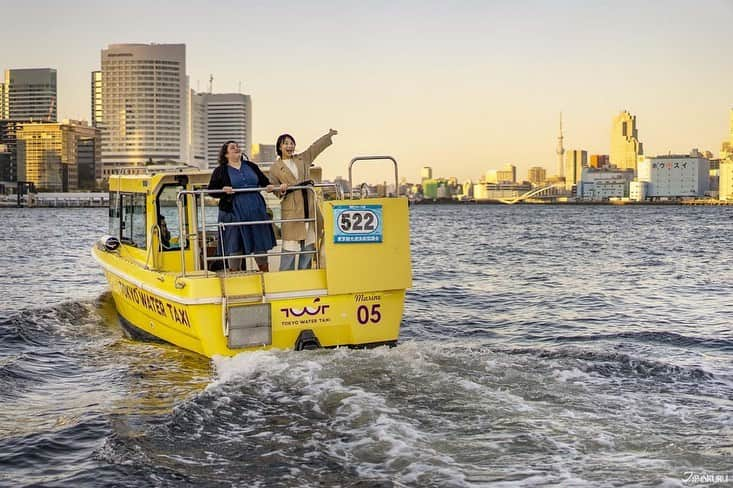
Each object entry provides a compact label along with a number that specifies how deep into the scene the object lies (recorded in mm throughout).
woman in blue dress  10719
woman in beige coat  11016
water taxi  9953
